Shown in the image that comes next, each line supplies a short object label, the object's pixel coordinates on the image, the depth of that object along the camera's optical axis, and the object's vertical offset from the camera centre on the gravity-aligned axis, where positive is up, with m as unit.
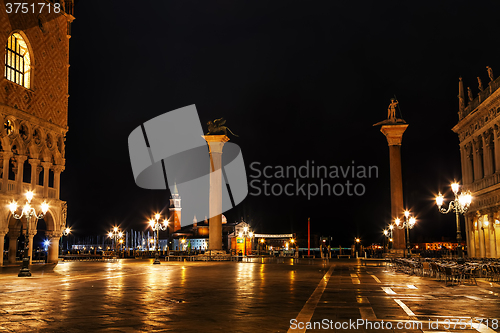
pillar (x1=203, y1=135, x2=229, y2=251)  51.59 +4.73
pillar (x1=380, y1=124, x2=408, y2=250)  46.09 +5.07
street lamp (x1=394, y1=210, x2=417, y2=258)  37.62 +0.48
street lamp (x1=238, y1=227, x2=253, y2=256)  75.29 -0.79
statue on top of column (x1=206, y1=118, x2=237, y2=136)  52.78 +11.21
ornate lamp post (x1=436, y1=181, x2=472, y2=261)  22.42 +1.19
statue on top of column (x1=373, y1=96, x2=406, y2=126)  47.81 +11.09
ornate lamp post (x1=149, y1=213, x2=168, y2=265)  42.57 -2.08
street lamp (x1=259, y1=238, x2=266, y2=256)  103.51 -2.79
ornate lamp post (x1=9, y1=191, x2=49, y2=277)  24.40 -0.43
